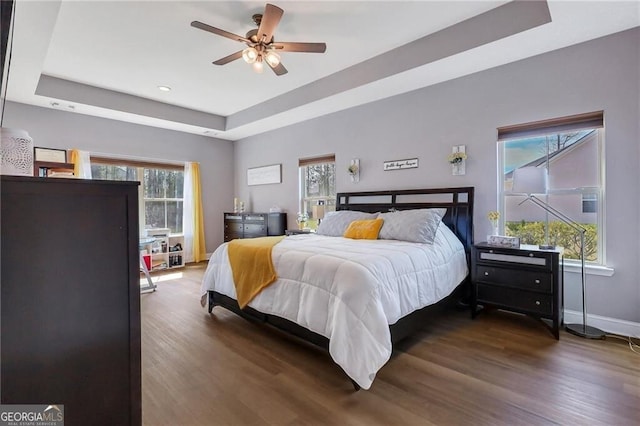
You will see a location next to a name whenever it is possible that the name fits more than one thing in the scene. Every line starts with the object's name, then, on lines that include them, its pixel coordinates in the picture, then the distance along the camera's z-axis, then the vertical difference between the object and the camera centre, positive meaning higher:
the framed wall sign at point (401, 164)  3.94 +0.62
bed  1.88 -0.61
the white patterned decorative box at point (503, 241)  2.95 -0.33
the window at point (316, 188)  5.03 +0.39
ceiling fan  2.50 +1.51
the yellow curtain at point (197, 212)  6.10 -0.03
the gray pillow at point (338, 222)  3.74 -0.16
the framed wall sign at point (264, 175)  5.83 +0.72
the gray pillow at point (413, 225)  2.99 -0.17
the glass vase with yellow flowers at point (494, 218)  3.21 -0.11
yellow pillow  3.32 -0.23
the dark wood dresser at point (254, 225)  5.59 -0.29
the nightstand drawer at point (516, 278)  2.64 -0.66
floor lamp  2.64 +0.16
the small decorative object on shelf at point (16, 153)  1.10 +0.23
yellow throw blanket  2.56 -0.52
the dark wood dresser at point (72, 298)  0.95 -0.30
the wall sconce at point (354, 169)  4.52 +0.61
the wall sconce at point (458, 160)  3.50 +0.58
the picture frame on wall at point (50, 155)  2.52 +0.49
